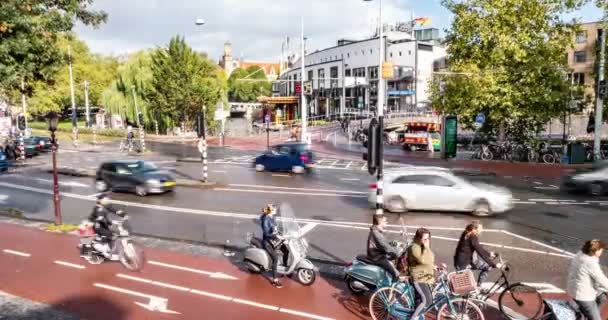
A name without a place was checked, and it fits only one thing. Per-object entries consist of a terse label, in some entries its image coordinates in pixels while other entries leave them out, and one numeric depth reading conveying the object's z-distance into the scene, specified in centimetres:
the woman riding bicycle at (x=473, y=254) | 823
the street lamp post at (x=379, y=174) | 1059
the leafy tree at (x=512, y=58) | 2777
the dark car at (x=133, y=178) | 2005
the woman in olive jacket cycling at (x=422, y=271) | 732
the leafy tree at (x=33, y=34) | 1099
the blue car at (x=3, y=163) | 2755
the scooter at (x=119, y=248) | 1052
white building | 7388
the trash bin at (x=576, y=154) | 2845
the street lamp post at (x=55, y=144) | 1441
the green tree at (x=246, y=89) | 11469
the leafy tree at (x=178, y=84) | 5134
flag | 7821
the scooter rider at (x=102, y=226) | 1091
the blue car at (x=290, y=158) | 2602
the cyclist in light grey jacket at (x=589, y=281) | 642
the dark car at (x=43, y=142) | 3781
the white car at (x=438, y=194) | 1559
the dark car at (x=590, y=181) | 1897
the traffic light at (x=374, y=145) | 1063
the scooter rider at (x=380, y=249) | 845
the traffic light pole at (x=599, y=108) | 2659
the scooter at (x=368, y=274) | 837
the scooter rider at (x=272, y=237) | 959
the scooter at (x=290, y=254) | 952
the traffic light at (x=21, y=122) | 4947
